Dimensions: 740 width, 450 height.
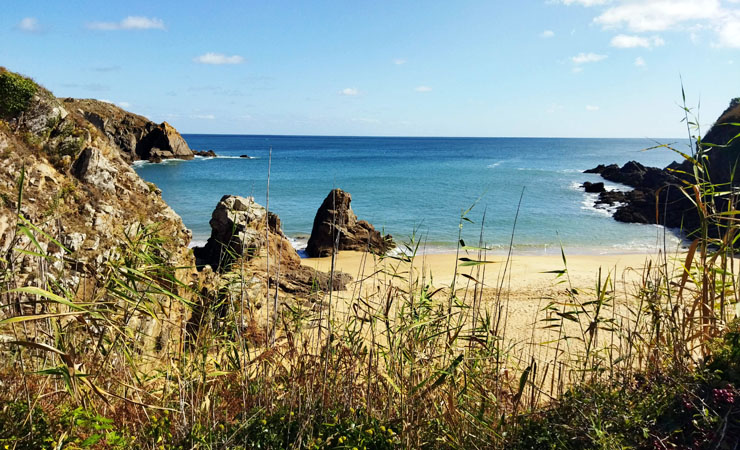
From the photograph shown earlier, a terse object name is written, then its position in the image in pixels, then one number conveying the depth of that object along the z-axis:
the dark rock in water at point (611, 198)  38.75
